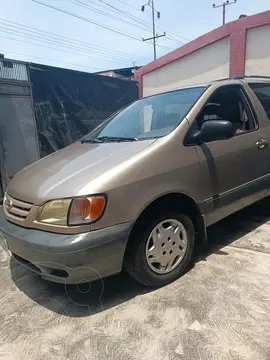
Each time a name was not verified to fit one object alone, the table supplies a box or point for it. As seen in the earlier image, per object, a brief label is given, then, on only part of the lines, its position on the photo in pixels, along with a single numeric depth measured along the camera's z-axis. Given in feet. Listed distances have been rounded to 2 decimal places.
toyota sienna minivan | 7.01
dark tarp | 22.37
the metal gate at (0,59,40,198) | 19.17
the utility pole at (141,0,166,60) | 95.25
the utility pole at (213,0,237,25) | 112.34
